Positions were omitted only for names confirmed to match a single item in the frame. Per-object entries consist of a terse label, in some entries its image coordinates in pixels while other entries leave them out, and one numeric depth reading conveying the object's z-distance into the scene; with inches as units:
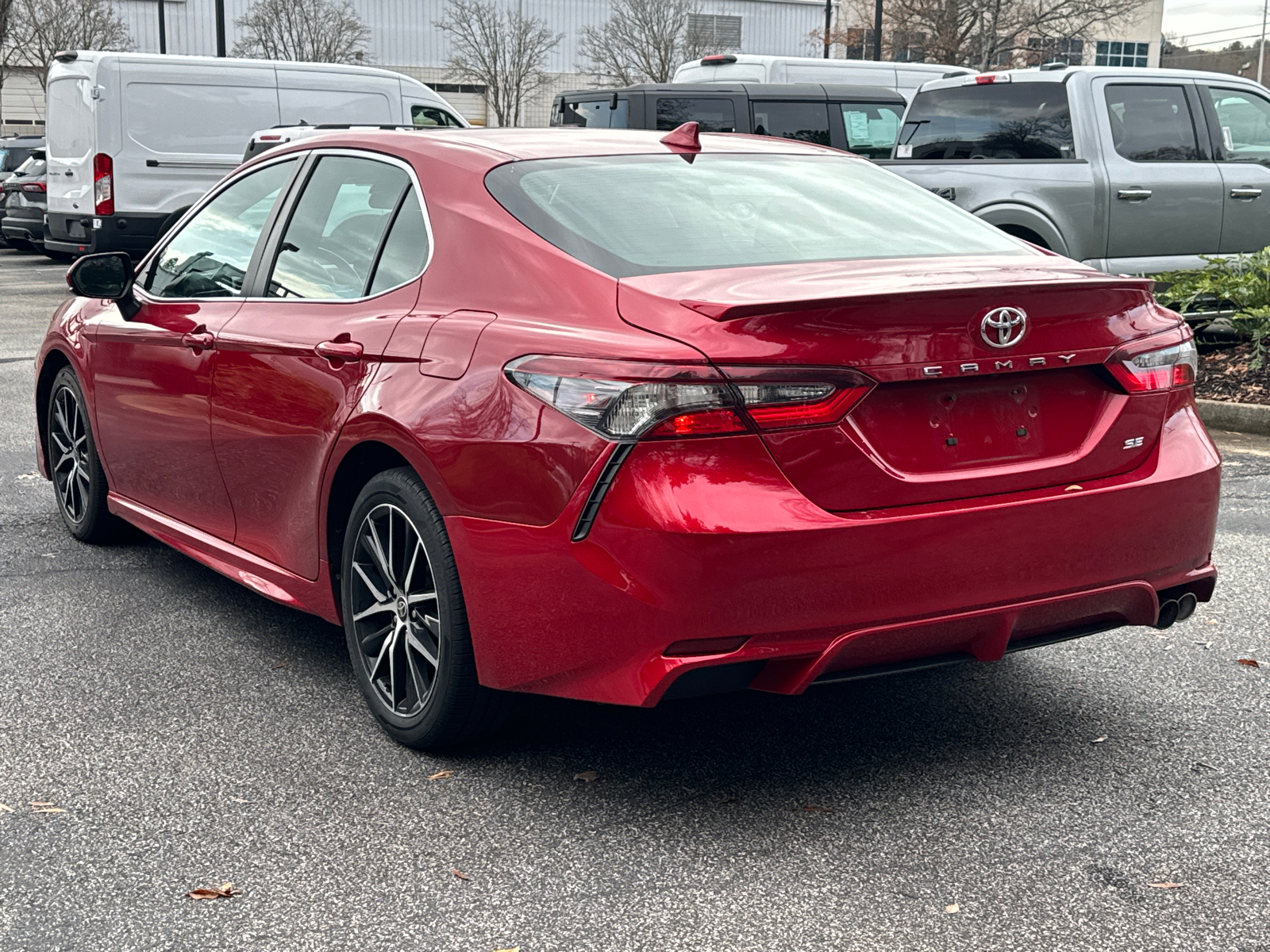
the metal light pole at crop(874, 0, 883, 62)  1483.8
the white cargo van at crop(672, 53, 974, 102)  717.9
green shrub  381.4
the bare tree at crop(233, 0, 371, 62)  2076.8
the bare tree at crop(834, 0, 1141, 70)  1545.3
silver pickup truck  414.9
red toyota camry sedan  127.6
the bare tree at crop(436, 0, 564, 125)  2315.5
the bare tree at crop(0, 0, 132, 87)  1903.3
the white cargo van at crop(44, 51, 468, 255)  703.1
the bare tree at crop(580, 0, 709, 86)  2139.5
